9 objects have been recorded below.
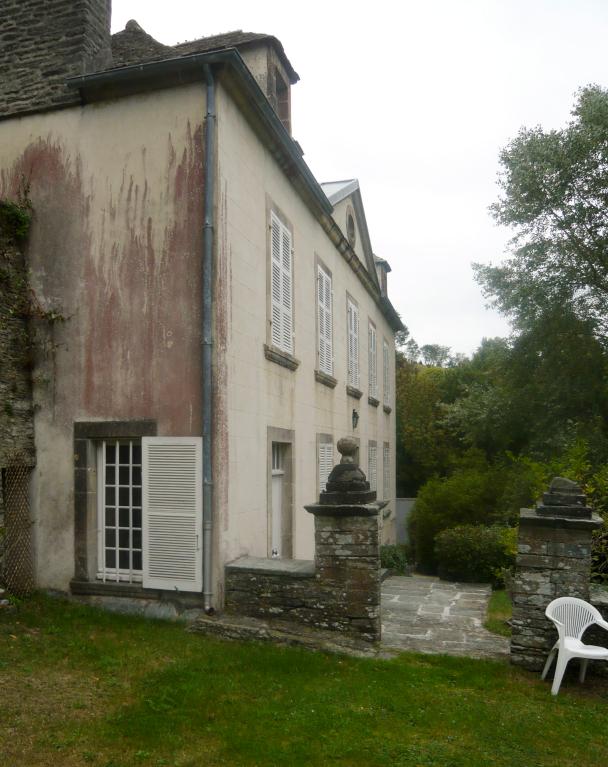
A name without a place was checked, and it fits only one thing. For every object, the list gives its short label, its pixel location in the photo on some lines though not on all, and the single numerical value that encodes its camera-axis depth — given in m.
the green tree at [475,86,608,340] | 15.21
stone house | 7.61
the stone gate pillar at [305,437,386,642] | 6.95
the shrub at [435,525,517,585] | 13.22
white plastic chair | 5.95
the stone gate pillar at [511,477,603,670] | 6.44
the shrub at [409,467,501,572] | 17.06
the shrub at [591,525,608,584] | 8.96
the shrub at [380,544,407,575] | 15.02
